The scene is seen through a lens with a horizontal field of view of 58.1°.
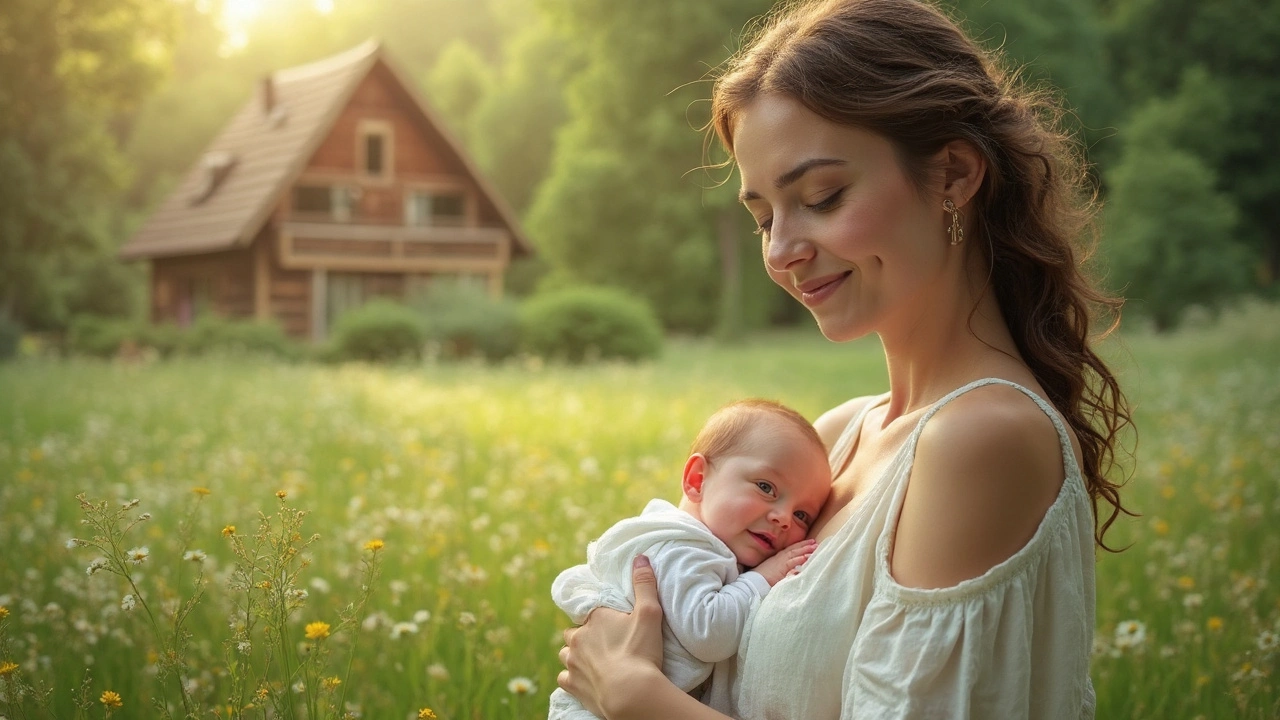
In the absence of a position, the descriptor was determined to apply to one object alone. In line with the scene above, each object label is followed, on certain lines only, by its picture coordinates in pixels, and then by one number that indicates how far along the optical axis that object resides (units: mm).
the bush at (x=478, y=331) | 22219
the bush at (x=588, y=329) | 21641
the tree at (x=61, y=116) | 20266
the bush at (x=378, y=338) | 21266
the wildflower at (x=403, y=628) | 3095
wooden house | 26156
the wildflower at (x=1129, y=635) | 3274
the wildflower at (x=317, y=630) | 2212
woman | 1812
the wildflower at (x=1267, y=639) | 2887
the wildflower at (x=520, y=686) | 3006
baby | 2164
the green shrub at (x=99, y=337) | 22906
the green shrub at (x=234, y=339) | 21875
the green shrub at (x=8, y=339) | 20833
